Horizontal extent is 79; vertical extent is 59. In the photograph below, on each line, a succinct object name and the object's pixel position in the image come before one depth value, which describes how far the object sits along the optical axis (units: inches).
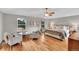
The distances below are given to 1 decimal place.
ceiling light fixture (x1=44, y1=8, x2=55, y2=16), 72.2
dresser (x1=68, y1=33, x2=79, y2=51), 74.4
